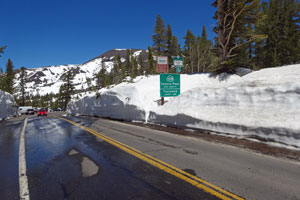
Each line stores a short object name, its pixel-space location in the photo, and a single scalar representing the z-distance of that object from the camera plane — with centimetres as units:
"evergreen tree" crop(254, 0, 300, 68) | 2714
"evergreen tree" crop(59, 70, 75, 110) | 7285
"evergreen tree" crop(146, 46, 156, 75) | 5215
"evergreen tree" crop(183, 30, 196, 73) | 2510
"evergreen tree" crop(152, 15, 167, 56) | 5056
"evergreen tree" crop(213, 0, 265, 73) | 1689
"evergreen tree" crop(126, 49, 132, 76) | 7751
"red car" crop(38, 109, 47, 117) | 3566
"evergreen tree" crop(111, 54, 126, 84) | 6852
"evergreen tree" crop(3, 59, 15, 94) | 6628
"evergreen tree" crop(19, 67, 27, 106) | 7110
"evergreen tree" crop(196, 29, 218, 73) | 2347
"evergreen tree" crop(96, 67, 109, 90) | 7127
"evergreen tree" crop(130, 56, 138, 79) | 6559
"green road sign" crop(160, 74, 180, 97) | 1365
